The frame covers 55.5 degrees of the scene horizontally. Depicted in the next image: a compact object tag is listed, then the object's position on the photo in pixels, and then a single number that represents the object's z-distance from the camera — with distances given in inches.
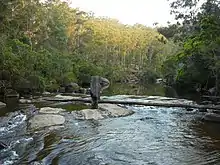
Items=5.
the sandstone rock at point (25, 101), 532.5
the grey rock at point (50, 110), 422.5
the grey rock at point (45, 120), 339.1
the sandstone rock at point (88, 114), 397.6
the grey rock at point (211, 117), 381.9
